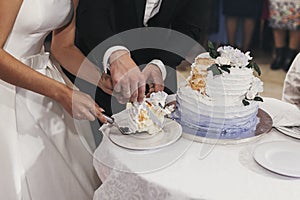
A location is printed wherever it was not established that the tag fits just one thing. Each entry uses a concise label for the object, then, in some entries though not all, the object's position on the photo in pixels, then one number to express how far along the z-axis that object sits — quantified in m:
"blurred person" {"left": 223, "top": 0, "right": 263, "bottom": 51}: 4.99
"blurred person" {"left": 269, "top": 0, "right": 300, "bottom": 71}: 4.73
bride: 1.88
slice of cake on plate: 1.77
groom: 1.97
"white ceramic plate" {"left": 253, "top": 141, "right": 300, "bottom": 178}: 1.65
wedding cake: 1.77
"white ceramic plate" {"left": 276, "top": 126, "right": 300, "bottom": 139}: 1.81
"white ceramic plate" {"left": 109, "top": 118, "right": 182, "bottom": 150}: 1.75
